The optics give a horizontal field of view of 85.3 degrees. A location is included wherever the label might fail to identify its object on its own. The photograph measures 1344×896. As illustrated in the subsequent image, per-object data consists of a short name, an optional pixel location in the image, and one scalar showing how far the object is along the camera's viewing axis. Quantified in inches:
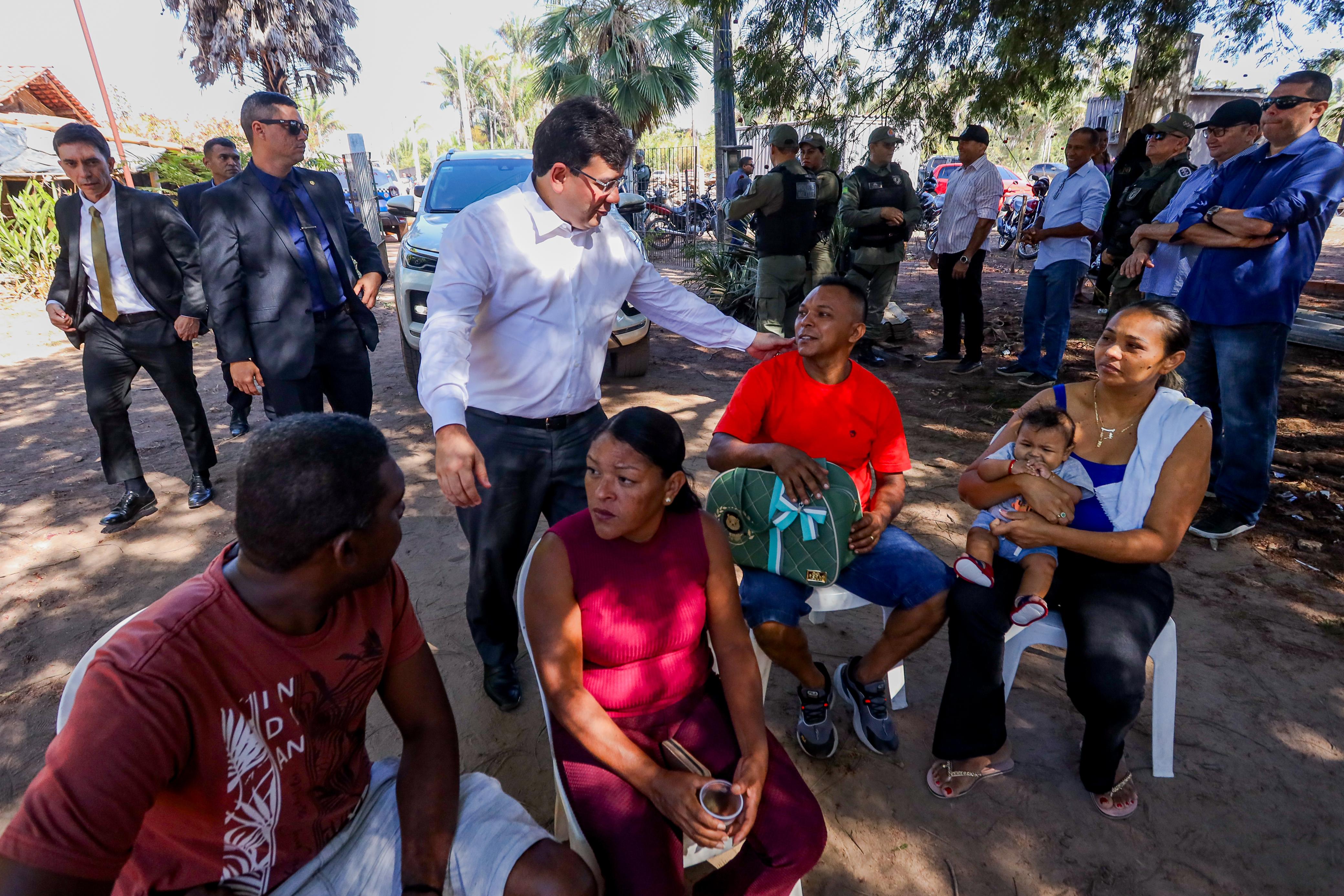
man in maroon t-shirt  40.8
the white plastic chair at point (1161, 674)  90.3
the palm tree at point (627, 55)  699.4
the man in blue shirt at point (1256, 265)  133.6
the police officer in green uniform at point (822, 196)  260.2
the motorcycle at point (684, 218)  652.7
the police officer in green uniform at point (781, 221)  243.8
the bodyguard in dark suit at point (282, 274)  122.6
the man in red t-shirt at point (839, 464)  92.5
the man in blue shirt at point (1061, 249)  221.1
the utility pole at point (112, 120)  531.5
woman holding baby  85.7
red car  695.0
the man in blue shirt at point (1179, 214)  158.1
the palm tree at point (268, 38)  698.2
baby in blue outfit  89.6
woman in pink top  65.2
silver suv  217.3
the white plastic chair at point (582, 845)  65.5
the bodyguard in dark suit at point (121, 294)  149.7
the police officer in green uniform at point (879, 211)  252.8
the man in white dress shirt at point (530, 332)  86.8
